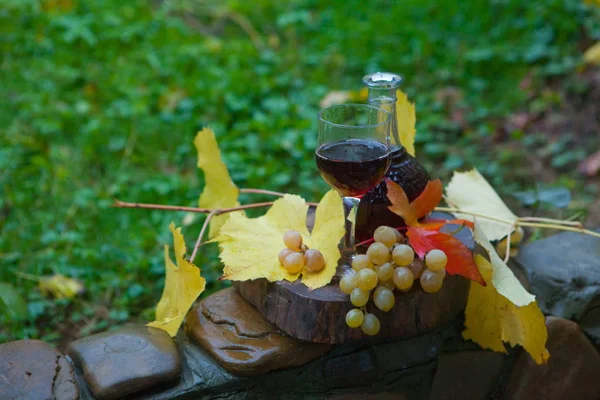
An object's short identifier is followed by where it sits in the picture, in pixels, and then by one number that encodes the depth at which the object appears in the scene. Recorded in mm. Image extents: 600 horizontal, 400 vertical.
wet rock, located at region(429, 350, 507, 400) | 1503
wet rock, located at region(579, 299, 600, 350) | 1567
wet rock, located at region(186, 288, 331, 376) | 1419
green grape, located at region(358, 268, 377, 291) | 1386
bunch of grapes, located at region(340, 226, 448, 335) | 1391
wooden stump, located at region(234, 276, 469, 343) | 1404
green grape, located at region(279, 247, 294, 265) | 1420
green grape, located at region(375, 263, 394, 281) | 1403
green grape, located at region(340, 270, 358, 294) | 1392
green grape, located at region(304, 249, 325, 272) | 1409
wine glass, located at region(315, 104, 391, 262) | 1388
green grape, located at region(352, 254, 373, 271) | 1403
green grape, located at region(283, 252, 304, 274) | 1409
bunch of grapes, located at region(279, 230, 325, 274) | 1410
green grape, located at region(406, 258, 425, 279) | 1423
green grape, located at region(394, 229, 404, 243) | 1428
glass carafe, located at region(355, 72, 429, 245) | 1445
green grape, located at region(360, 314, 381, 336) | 1401
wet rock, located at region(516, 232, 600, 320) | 1557
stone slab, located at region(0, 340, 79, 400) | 1368
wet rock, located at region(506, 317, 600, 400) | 1554
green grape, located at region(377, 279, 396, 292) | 1413
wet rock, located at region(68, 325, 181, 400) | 1384
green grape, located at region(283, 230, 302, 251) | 1423
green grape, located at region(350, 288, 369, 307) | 1387
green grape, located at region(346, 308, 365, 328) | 1394
